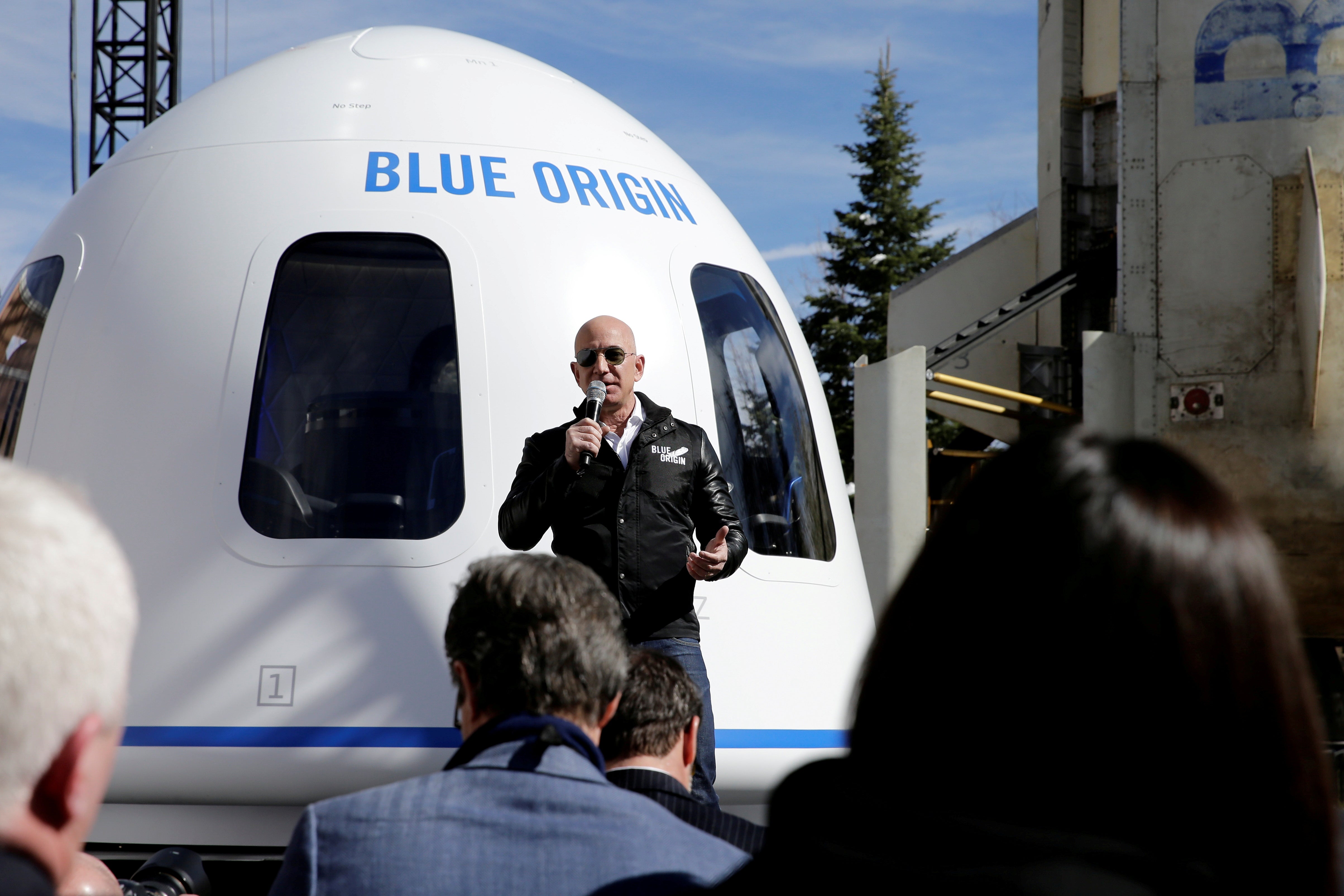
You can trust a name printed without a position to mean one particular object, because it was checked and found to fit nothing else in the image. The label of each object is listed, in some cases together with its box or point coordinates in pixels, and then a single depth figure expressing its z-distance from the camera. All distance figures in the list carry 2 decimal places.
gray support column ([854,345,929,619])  13.80
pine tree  33.28
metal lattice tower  19.09
